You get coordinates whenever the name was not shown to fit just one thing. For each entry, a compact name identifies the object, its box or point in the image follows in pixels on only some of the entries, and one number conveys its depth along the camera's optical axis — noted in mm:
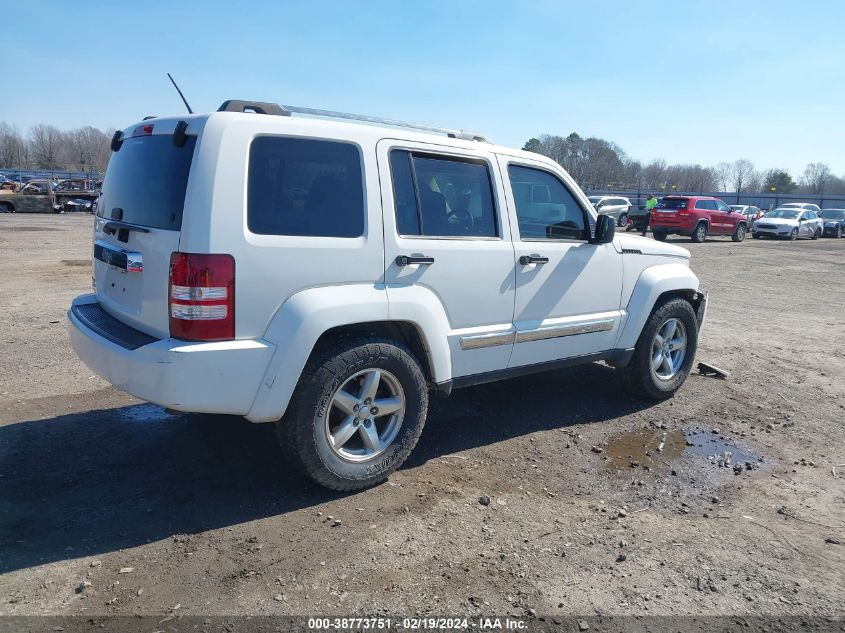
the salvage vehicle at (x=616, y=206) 32906
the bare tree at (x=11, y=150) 100625
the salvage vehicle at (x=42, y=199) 31828
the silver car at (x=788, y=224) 30859
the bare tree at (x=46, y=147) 102875
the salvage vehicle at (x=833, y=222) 36094
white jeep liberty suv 3244
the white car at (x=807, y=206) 35750
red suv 25422
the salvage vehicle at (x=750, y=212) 36688
